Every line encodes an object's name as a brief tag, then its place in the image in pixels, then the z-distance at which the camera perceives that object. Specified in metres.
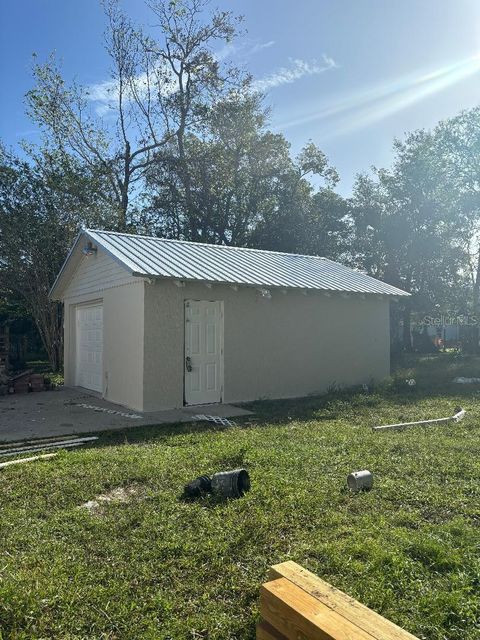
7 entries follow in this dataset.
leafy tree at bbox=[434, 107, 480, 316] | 26.58
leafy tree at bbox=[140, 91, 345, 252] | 24.88
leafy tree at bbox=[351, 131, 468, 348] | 26.34
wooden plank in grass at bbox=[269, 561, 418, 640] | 2.01
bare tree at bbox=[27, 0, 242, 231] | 22.47
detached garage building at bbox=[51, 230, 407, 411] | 9.71
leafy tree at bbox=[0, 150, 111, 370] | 16.91
